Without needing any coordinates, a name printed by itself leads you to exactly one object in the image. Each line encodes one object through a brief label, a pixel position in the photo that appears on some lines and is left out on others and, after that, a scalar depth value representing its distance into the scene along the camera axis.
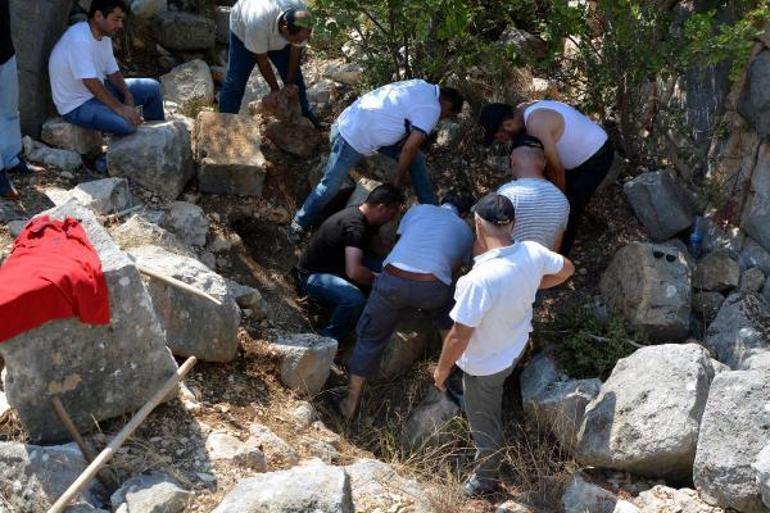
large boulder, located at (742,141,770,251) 6.36
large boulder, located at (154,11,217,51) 8.56
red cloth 4.33
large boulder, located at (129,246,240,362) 5.36
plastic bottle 6.77
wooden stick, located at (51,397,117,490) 4.53
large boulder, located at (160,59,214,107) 8.08
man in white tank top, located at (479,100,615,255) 6.16
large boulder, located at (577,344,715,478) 5.12
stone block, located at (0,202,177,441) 4.51
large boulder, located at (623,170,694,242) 6.79
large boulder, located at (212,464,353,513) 4.00
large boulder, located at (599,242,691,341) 6.14
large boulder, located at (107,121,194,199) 6.64
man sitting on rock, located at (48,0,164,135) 6.51
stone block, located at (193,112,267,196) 6.89
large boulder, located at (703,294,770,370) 5.95
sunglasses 6.31
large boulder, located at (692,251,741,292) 6.40
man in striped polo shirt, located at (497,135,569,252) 5.78
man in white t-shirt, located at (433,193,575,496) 4.83
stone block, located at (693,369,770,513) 4.75
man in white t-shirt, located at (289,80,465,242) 6.39
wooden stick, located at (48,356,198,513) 4.18
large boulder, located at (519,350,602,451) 5.62
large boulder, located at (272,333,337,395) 5.82
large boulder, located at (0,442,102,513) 4.28
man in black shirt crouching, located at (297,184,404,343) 6.23
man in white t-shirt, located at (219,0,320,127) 6.75
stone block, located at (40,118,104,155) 6.79
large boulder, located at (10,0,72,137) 6.71
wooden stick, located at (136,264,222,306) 5.32
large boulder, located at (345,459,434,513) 4.64
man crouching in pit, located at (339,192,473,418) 5.70
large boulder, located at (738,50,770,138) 6.27
